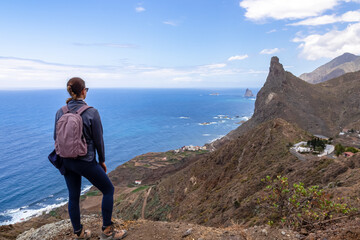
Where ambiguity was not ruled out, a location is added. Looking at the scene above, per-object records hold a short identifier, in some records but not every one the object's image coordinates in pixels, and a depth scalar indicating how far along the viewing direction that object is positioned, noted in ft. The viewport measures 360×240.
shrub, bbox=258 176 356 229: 14.76
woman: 11.56
